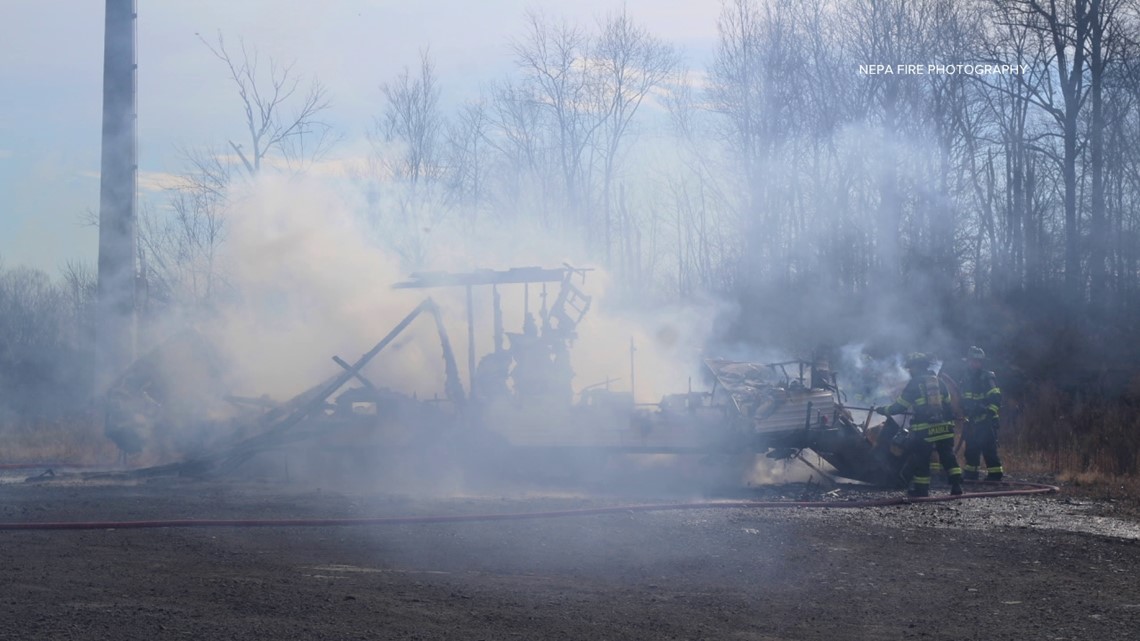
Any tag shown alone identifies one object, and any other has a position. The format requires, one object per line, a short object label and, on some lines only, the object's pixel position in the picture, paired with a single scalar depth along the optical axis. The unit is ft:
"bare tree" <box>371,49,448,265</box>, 87.50
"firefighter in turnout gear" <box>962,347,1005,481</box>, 47.75
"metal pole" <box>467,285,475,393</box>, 51.65
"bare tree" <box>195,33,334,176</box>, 116.67
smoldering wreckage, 45.57
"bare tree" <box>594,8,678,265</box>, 140.77
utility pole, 64.28
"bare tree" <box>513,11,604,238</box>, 142.00
